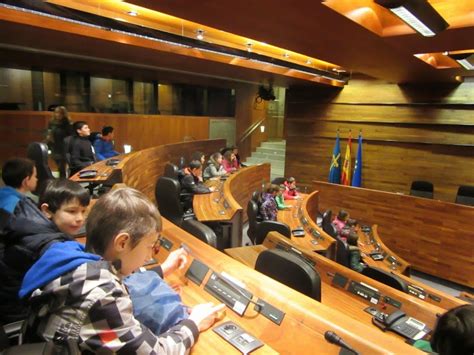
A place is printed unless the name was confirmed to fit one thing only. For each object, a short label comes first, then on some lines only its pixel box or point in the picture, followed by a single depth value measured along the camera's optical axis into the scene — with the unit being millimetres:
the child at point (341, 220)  5769
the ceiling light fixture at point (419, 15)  2674
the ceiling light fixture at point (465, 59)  5000
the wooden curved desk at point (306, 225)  4270
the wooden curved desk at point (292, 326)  1132
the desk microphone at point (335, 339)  1108
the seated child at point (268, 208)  5105
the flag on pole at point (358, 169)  8625
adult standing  4777
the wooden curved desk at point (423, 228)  5758
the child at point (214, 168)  7045
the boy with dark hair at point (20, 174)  2232
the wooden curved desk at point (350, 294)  2004
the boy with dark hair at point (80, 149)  4781
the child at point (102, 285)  909
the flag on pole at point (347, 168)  8750
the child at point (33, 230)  1446
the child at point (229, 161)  7863
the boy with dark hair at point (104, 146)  5703
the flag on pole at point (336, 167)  8961
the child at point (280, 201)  6062
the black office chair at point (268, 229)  3752
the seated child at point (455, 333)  1231
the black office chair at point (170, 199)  4121
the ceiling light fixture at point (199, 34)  5311
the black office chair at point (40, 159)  3514
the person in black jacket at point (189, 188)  5215
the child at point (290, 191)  7013
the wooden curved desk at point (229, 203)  4121
